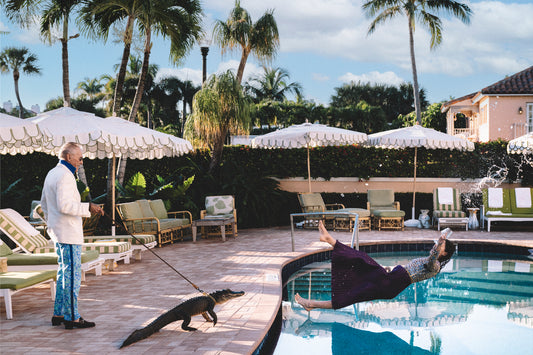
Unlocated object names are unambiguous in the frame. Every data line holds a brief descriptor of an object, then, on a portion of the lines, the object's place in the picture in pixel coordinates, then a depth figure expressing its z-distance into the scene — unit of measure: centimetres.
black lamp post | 1684
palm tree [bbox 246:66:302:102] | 4531
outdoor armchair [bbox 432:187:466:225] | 1319
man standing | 444
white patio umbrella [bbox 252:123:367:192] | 1201
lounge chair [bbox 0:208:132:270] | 701
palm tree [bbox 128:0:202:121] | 1227
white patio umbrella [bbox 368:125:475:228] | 1233
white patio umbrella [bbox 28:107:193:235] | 766
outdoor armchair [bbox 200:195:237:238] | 1219
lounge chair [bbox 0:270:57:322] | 502
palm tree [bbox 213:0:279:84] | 1466
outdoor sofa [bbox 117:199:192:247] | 1032
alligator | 424
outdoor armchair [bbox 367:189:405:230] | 1272
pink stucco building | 2252
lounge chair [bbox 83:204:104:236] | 1080
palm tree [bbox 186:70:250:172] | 1346
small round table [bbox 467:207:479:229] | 1317
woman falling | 522
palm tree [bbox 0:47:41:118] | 4225
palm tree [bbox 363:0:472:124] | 2030
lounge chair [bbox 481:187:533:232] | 1267
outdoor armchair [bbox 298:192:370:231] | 1270
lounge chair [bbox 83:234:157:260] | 849
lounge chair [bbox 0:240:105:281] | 636
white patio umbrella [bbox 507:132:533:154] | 1211
